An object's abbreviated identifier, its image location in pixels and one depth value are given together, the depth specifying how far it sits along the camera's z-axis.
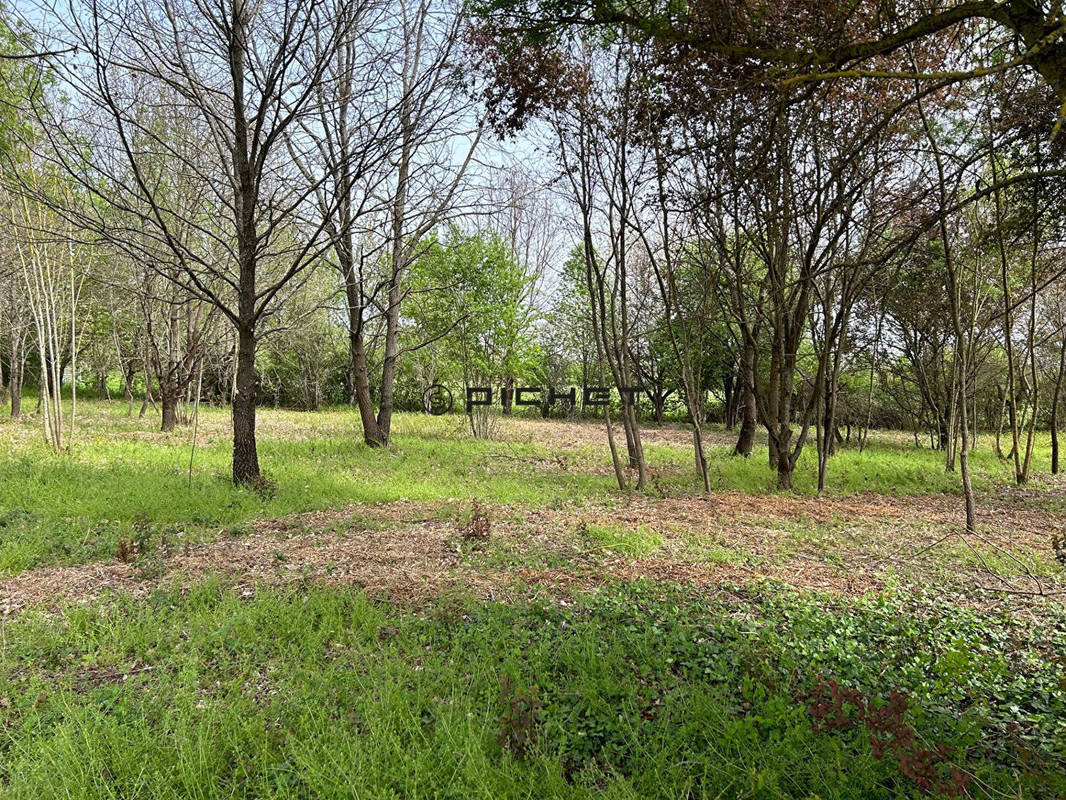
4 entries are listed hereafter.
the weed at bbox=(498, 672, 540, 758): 2.21
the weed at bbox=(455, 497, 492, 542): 4.96
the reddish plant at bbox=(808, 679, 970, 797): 1.77
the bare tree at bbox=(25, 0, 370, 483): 5.46
